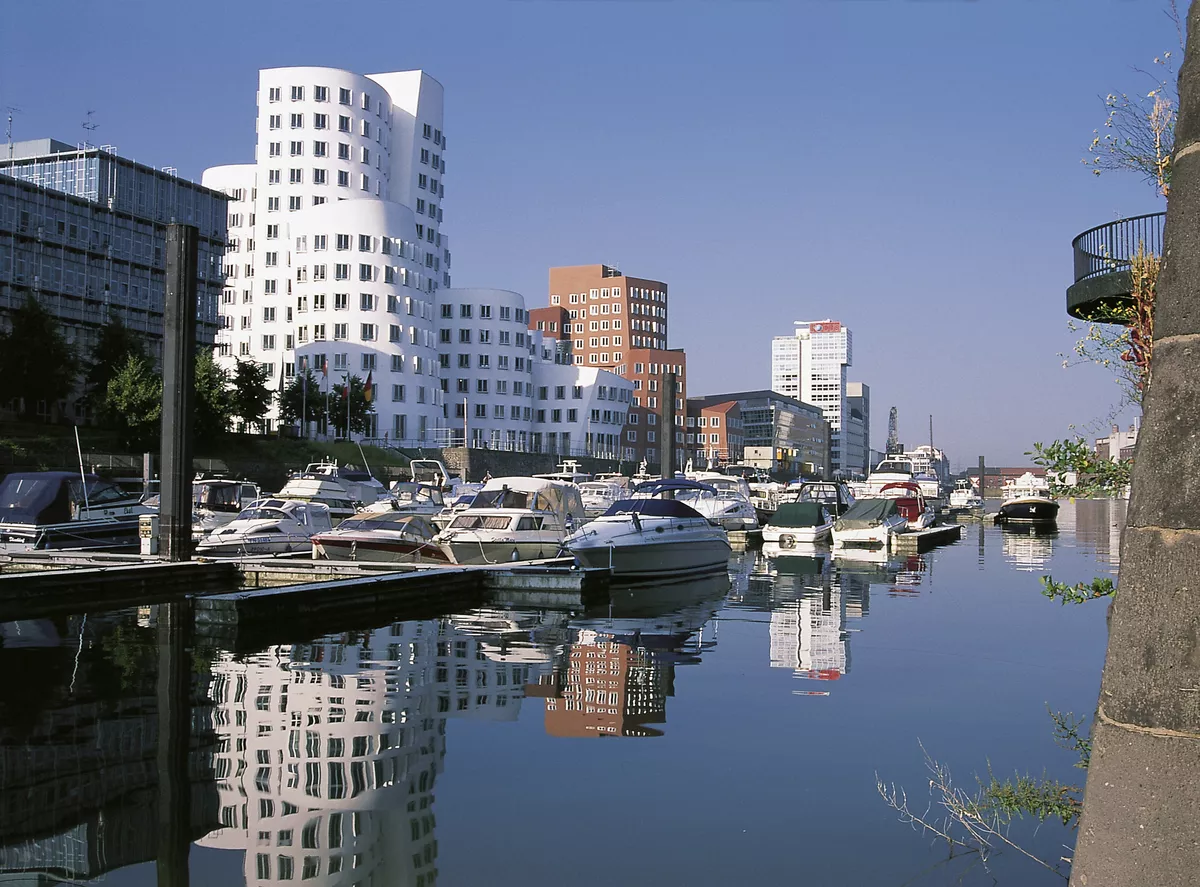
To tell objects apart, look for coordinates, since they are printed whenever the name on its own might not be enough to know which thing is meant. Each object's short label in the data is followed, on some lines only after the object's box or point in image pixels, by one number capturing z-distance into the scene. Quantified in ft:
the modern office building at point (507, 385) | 399.44
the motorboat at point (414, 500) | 165.36
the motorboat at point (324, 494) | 170.71
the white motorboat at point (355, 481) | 193.98
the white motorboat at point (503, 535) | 111.04
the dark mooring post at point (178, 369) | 86.33
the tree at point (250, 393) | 267.39
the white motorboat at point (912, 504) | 220.64
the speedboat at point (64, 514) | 110.11
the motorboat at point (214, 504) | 141.69
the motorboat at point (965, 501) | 364.38
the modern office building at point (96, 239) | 276.00
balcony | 39.55
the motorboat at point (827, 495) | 240.12
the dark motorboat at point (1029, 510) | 268.62
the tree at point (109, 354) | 238.07
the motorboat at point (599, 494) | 202.17
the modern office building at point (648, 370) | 611.51
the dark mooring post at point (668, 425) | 205.18
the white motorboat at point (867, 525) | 170.71
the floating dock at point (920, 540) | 177.99
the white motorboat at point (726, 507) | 191.93
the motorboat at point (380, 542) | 110.73
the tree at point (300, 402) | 304.71
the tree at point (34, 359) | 214.07
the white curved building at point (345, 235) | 350.23
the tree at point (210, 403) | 236.22
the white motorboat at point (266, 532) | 115.65
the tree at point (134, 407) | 219.82
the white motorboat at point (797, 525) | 172.45
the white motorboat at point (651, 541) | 103.81
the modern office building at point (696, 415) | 648.38
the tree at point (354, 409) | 315.99
